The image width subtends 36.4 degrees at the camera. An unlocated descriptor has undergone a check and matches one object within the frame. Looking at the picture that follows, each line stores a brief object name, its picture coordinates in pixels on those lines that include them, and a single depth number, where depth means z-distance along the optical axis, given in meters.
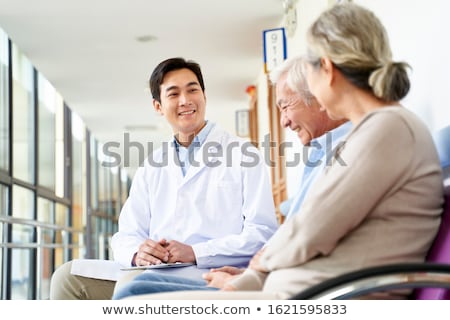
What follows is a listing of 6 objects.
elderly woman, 1.52
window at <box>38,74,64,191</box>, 9.12
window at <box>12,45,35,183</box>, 7.63
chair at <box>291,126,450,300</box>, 1.36
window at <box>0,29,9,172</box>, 6.83
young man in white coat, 2.57
